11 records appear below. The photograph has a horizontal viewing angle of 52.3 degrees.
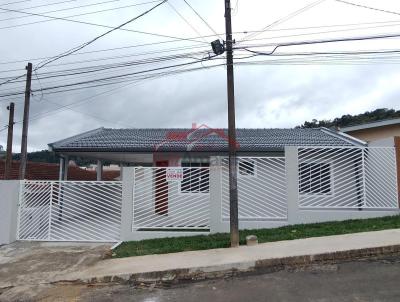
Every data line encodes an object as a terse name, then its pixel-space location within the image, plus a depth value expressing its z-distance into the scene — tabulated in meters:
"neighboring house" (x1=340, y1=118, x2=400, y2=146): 18.14
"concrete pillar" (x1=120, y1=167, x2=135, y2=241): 10.17
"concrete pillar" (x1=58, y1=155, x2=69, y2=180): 15.49
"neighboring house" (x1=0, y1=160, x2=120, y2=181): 21.38
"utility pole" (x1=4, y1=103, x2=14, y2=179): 16.06
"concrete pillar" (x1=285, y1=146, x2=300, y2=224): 10.59
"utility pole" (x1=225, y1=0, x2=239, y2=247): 8.78
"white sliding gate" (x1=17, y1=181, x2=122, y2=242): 10.55
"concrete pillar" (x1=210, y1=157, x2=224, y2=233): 10.17
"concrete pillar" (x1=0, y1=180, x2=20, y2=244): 10.38
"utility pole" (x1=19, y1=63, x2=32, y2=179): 14.65
